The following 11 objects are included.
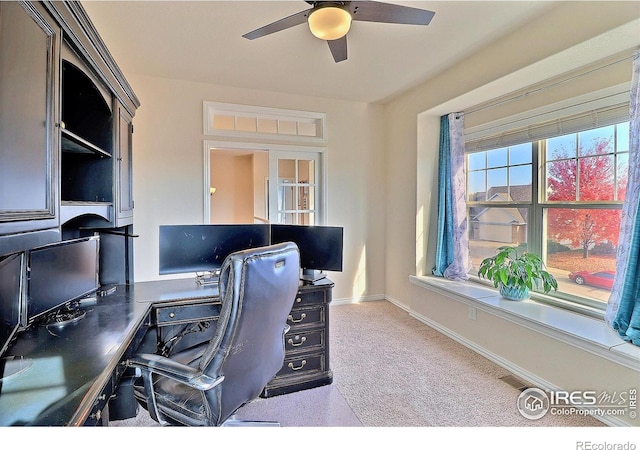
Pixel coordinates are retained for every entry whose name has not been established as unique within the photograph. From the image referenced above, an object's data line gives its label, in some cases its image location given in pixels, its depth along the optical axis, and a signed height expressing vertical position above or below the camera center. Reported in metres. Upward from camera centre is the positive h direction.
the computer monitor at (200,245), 2.32 -0.20
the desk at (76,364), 0.91 -0.55
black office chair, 1.29 -0.60
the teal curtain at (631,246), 1.92 -0.16
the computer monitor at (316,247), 2.46 -0.22
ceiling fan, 1.75 +1.19
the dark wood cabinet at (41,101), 0.93 +0.40
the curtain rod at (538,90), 2.18 +1.12
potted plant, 2.58 -0.46
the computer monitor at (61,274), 1.51 -0.30
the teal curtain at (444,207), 3.52 +0.15
